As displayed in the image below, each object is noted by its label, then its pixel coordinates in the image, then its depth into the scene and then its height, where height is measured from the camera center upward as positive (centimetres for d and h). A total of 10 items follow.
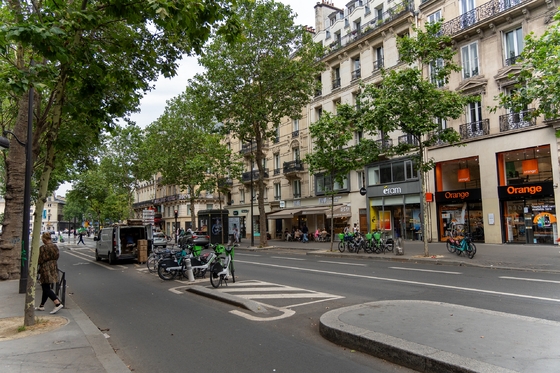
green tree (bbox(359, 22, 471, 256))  1691 +516
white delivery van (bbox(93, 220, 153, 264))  1919 -64
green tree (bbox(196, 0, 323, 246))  2647 +1030
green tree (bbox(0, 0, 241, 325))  606 +319
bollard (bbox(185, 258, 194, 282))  1230 -142
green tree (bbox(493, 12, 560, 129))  1155 +419
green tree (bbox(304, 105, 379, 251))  2047 +402
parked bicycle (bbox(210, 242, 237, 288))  1078 -114
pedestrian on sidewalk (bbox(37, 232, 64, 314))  821 -83
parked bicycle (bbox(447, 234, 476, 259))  1629 -115
